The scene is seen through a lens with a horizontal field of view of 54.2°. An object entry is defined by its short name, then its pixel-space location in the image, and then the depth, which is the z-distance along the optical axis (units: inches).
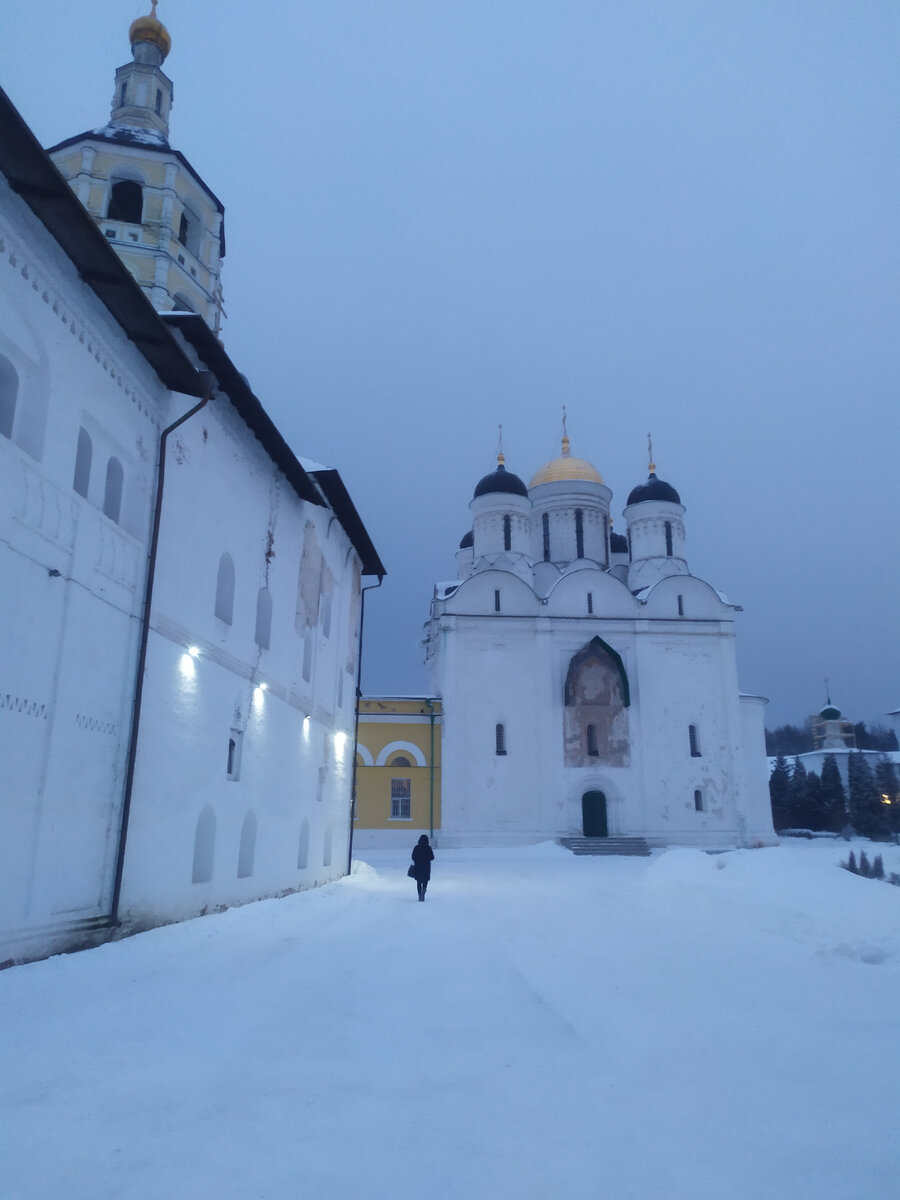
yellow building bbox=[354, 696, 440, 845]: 1056.2
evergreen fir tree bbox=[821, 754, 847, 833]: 1637.6
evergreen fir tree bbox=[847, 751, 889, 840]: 1576.0
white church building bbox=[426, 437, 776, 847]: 1068.5
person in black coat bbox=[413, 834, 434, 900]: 478.9
